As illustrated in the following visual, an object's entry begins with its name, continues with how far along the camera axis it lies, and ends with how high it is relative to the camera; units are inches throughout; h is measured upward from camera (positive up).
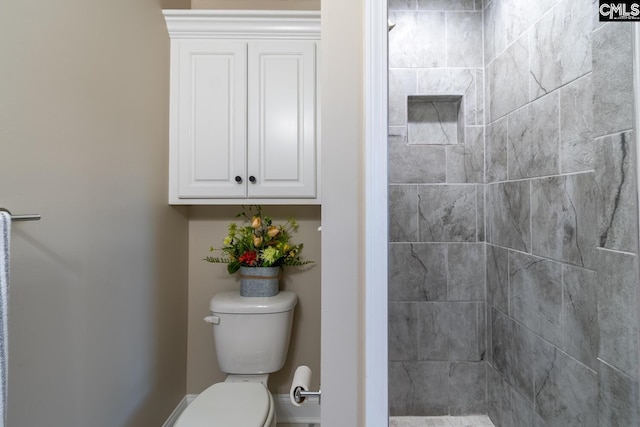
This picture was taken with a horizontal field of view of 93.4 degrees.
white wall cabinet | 59.2 +21.3
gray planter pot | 61.5 -12.6
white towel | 25.7 -7.6
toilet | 57.7 -22.3
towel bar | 28.2 +0.2
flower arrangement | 61.3 -5.6
